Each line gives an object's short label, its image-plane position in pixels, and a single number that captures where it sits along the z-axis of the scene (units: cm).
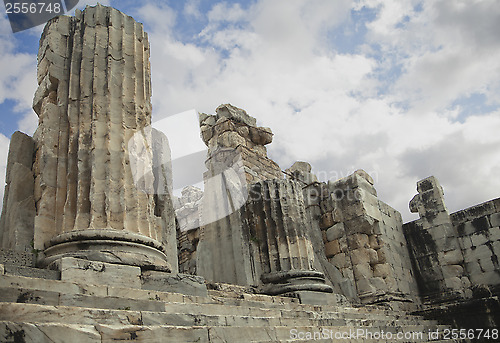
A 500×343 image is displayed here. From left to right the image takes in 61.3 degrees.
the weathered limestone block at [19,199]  555
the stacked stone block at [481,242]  1112
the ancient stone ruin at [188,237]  388
